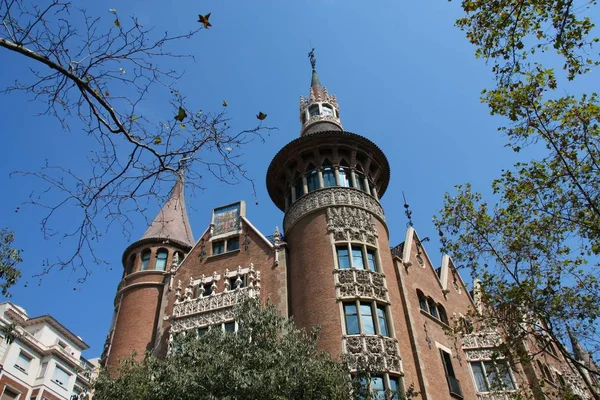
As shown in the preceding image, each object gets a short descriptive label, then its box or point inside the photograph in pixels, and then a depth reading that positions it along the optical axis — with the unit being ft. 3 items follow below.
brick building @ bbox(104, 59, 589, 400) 69.67
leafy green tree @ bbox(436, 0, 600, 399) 39.60
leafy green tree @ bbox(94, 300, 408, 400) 45.93
